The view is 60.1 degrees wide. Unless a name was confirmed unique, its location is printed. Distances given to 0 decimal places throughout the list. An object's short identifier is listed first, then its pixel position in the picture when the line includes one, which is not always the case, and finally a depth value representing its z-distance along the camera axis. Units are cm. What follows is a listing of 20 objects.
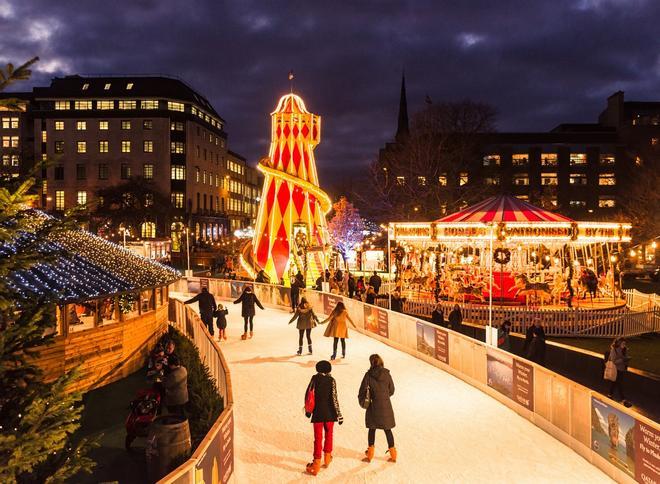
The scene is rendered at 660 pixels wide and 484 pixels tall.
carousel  2108
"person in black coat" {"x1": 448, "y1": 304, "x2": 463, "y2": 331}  1617
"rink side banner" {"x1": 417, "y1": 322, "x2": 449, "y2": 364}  1336
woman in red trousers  756
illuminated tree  5777
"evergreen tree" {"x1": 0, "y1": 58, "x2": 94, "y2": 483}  389
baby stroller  870
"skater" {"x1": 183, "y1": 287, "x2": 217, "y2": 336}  1627
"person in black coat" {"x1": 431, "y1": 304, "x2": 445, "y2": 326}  1619
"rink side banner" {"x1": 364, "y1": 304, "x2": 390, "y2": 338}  1680
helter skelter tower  2928
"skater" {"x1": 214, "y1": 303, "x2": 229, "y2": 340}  1650
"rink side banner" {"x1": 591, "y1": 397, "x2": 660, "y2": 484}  660
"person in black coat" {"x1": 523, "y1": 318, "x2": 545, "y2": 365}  1299
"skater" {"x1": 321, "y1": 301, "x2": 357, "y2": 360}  1365
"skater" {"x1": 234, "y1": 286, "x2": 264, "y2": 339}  1667
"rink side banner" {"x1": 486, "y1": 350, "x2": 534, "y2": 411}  985
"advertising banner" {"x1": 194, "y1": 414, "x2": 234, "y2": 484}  564
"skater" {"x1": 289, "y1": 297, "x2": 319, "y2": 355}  1434
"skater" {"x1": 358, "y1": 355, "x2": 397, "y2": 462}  762
